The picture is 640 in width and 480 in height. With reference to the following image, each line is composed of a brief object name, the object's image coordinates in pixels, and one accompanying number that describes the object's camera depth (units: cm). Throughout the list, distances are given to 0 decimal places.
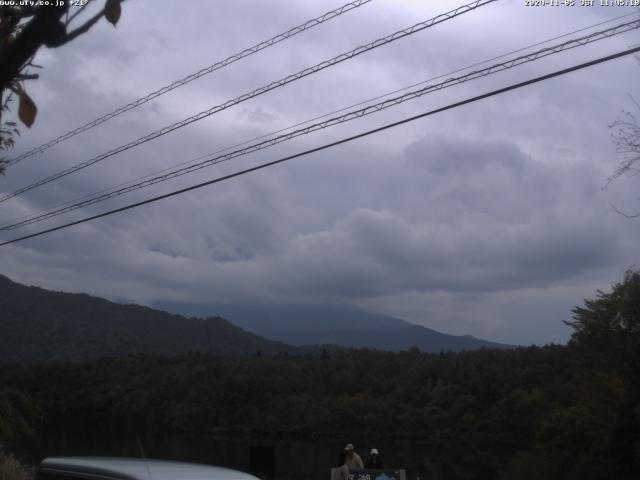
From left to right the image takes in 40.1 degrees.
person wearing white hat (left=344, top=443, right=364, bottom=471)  1609
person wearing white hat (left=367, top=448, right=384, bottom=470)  1664
